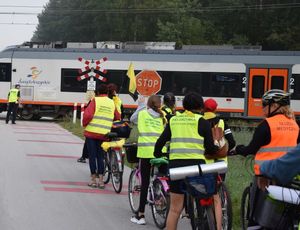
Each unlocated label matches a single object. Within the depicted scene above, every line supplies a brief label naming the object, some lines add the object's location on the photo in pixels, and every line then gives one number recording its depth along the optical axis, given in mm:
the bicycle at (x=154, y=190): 11461
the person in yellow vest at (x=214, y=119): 11372
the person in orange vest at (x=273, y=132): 8682
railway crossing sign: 45437
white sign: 39033
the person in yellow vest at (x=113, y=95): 17446
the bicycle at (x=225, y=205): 10208
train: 41261
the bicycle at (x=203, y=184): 8932
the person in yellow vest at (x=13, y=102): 40628
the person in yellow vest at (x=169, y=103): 14454
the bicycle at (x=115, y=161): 15504
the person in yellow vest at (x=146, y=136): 12340
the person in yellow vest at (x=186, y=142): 9587
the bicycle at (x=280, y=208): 6759
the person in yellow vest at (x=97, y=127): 16099
